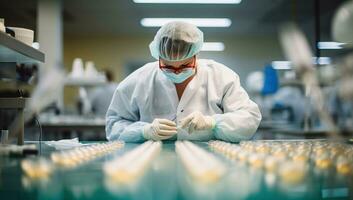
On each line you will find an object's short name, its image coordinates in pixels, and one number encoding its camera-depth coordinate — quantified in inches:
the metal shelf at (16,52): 55.0
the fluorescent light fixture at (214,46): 393.1
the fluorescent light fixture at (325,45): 327.6
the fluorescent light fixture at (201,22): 303.9
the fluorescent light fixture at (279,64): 439.0
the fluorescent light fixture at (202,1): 230.0
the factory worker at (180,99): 72.4
